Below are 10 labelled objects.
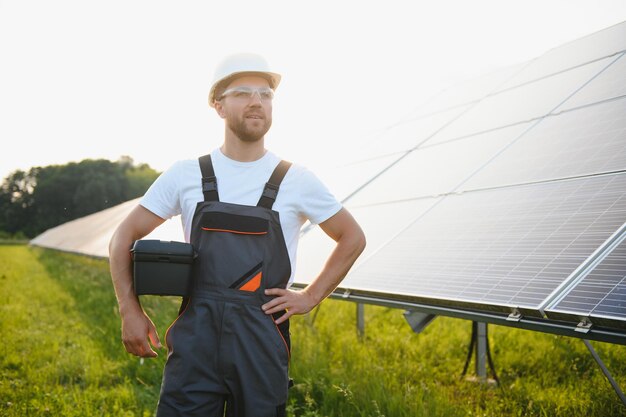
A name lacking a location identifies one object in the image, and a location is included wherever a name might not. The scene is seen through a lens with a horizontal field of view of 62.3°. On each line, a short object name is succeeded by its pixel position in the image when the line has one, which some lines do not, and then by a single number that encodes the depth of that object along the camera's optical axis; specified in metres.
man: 2.12
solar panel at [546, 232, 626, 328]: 2.20
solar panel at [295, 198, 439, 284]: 4.38
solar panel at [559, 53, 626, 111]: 4.44
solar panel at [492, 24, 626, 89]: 5.80
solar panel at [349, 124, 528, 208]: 4.84
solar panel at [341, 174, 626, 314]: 2.79
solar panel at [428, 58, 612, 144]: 5.23
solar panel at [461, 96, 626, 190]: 3.63
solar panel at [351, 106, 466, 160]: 6.96
